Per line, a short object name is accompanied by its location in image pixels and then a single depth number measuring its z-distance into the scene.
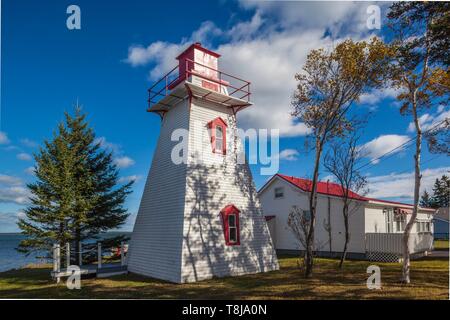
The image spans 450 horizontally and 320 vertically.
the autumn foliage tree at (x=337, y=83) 14.02
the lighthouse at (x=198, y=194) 13.64
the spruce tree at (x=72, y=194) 16.86
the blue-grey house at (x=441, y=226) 43.91
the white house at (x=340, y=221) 21.08
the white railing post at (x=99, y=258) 15.55
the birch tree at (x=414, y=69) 12.45
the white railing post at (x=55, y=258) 14.27
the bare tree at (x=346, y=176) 18.58
